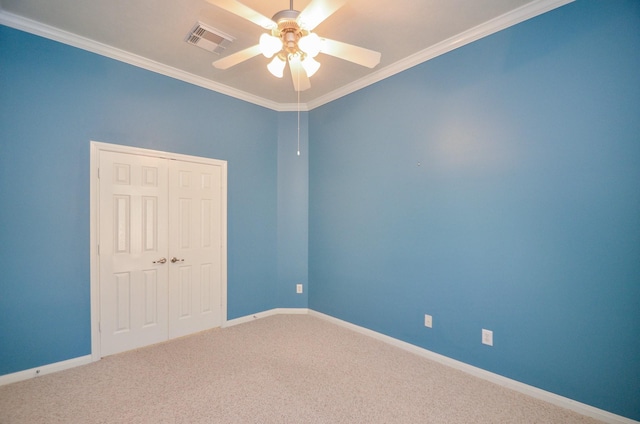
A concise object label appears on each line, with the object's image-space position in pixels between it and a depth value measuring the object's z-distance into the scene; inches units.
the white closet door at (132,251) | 110.7
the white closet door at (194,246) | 128.9
